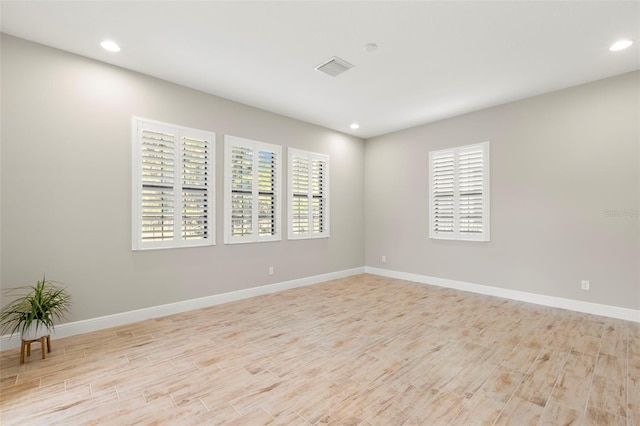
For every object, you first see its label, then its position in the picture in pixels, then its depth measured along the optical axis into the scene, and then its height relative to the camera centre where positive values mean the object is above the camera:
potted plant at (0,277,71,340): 2.60 -0.89
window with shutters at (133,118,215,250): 3.59 +0.37
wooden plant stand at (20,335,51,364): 2.55 -1.20
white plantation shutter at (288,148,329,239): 5.29 +0.37
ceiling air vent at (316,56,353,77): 3.33 +1.75
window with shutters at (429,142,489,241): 4.87 +0.37
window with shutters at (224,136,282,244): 4.41 +0.37
